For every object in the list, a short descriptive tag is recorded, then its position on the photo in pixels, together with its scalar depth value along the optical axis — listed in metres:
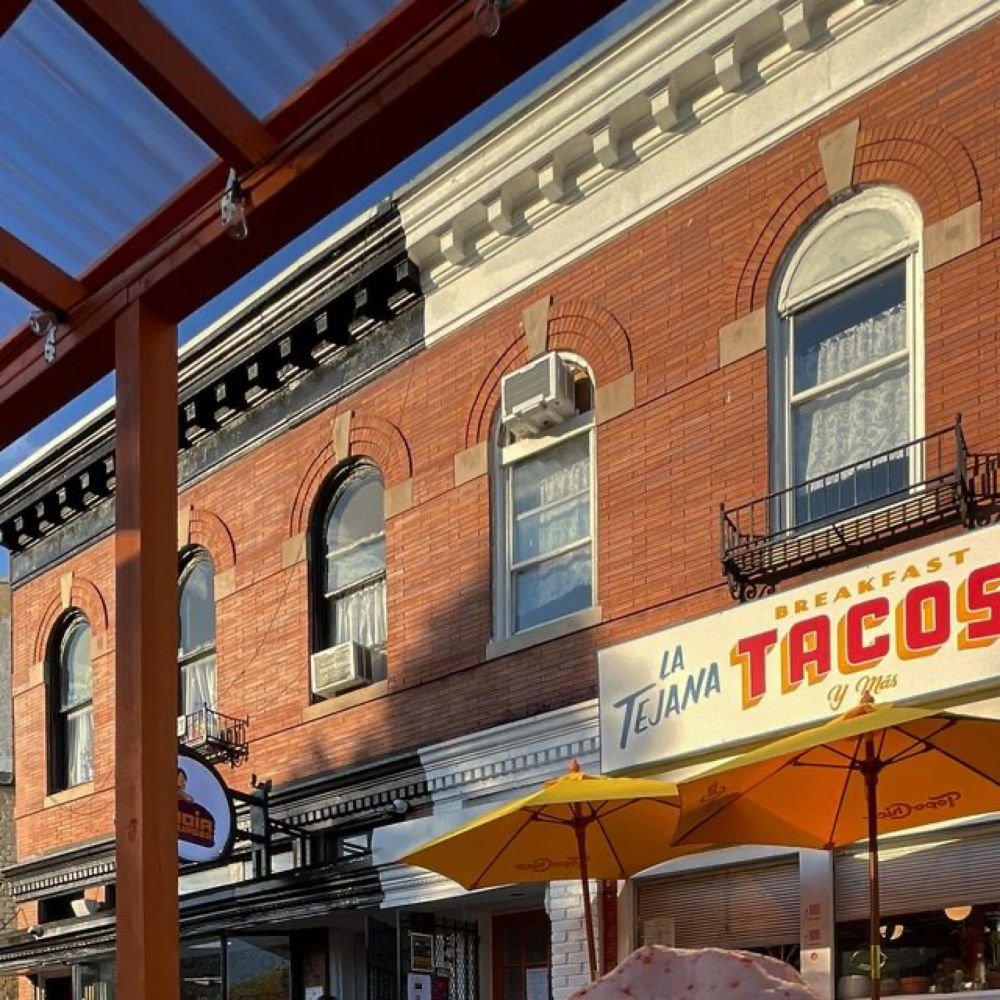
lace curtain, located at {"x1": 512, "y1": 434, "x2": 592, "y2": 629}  11.32
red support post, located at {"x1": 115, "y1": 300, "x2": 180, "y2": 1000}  4.30
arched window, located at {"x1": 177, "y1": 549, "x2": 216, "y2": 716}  15.20
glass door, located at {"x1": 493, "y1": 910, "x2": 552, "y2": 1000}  11.59
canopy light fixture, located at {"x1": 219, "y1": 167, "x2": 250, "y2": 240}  4.42
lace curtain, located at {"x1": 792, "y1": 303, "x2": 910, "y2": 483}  9.29
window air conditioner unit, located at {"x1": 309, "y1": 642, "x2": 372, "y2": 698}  12.79
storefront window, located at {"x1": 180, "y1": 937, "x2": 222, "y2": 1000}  13.16
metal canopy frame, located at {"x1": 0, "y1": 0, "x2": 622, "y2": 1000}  3.99
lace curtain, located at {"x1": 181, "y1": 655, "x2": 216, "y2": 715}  15.09
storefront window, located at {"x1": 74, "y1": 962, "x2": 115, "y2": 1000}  15.51
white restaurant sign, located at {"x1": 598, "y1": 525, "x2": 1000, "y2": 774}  8.27
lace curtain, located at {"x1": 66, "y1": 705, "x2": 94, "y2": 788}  17.08
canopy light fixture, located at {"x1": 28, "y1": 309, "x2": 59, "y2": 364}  5.17
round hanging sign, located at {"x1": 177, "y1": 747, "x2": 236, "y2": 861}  12.46
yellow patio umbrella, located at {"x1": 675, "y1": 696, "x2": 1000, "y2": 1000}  6.88
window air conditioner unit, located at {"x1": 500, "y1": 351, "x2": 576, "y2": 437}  11.23
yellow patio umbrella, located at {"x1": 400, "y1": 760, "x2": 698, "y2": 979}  8.57
